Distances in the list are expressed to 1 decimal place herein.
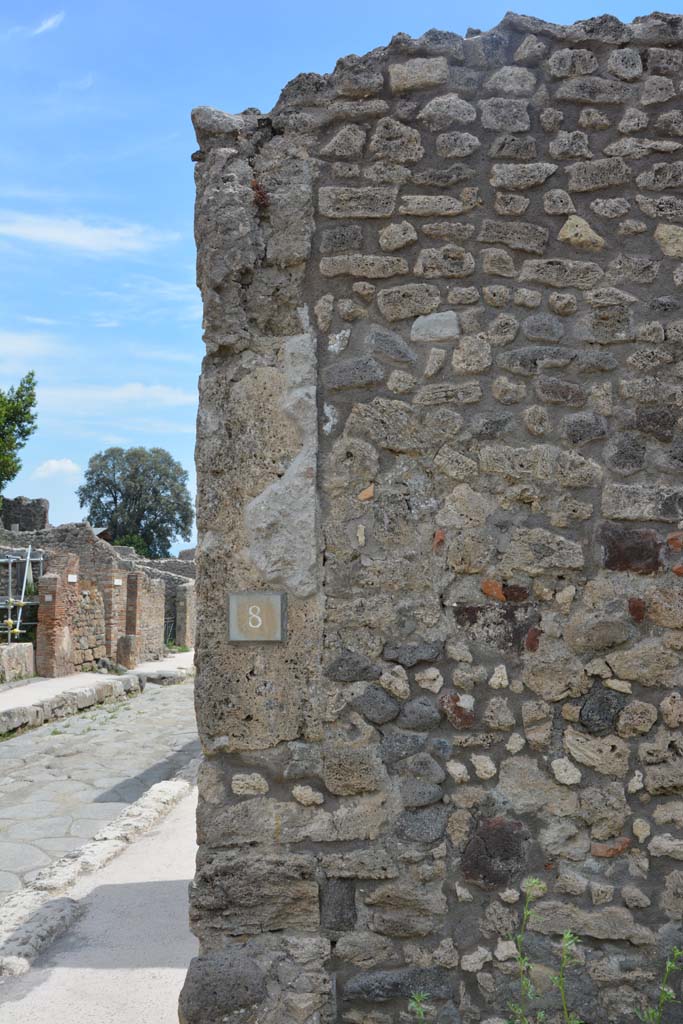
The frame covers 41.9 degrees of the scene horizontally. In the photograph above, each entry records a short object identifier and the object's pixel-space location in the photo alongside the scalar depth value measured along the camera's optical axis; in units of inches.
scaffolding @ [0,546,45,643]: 596.4
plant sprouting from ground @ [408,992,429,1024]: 100.0
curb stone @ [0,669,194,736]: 428.8
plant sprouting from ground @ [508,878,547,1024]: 103.7
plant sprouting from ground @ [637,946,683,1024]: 101.3
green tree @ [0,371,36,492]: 917.2
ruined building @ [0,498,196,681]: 590.9
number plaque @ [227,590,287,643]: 111.0
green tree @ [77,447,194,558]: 1749.5
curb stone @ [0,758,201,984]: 148.3
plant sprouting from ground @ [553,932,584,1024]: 101.2
